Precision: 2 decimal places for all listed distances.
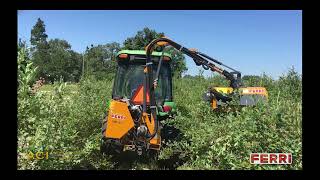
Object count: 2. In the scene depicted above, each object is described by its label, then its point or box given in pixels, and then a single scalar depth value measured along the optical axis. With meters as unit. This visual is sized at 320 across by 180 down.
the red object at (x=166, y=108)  4.15
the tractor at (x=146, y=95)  3.80
